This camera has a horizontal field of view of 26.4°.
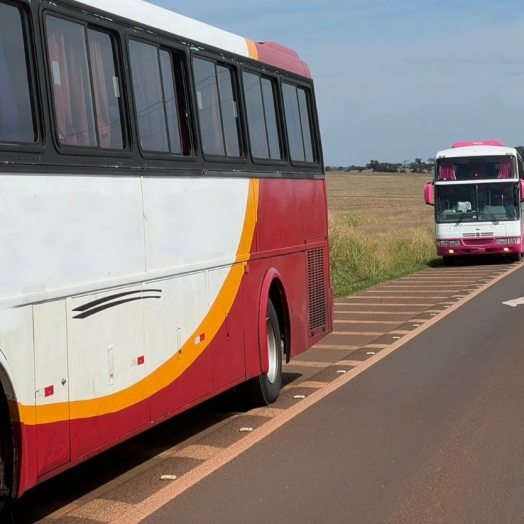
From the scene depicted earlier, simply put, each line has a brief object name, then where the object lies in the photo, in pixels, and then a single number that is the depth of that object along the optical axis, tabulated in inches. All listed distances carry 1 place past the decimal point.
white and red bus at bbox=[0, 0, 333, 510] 236.7
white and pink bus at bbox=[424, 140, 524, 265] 1258.0
